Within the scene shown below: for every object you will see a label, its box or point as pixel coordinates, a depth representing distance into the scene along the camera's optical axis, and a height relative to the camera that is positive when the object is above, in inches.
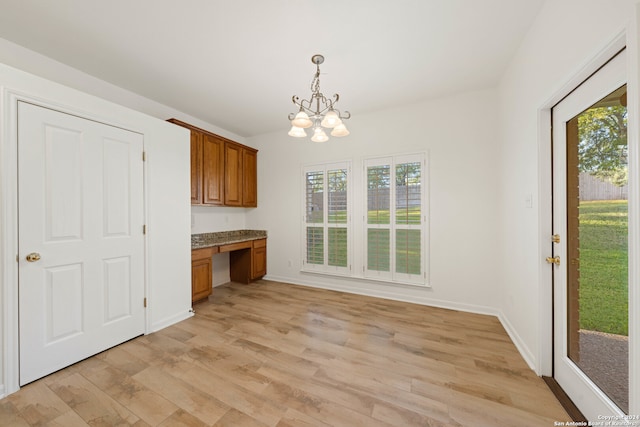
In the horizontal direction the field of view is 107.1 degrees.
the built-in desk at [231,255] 126.9 -28.0
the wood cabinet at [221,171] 133.3 +26.5
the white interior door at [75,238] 69.7 -8.5
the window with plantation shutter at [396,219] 130.6 -4.8
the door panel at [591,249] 48.1 -9.4
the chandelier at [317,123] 77.5 +30.0
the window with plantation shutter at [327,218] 151.6 -4.5
